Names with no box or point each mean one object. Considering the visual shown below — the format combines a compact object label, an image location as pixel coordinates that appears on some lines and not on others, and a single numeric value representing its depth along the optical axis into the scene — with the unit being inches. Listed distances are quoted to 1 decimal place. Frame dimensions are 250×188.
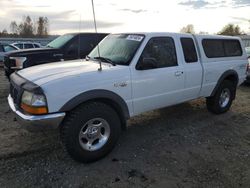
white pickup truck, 96.9
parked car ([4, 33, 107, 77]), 204.8
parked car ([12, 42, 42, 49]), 453.9
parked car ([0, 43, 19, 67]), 425.0
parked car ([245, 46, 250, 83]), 265.1
